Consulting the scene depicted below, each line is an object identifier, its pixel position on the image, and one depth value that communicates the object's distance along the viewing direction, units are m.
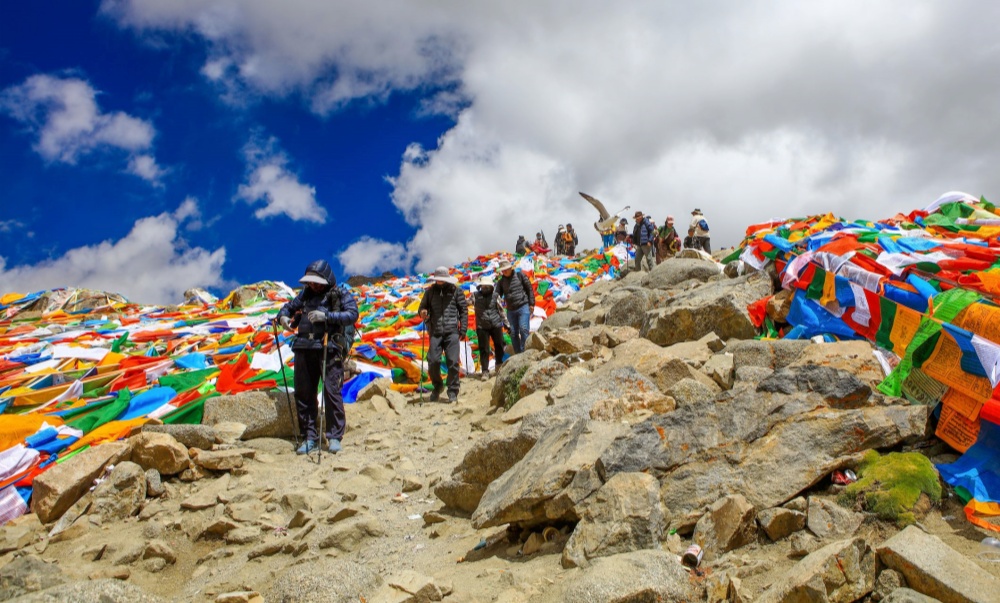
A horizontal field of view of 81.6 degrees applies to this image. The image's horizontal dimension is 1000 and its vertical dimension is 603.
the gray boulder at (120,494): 5.46
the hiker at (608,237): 30.31
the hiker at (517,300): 11.27
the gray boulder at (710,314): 8.05
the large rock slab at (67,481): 5.46
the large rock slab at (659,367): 5.78
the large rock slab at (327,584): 3.27
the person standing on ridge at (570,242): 35.34
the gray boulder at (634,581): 2.71
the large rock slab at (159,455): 5.95
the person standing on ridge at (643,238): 17.76
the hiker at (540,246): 34.91
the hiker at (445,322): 9.48
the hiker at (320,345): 7.14
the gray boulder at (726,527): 3.18
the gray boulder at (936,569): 2.37
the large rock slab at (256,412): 7.40
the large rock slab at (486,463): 5.01
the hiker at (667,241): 19.35
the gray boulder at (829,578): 2.50
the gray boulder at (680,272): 12.55
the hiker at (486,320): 10.76
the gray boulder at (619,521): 3.32
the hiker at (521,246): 35.94
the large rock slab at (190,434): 6.45
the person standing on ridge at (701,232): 19.72
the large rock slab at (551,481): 3.74
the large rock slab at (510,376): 8.08
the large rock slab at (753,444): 3.52
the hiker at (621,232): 28.42
